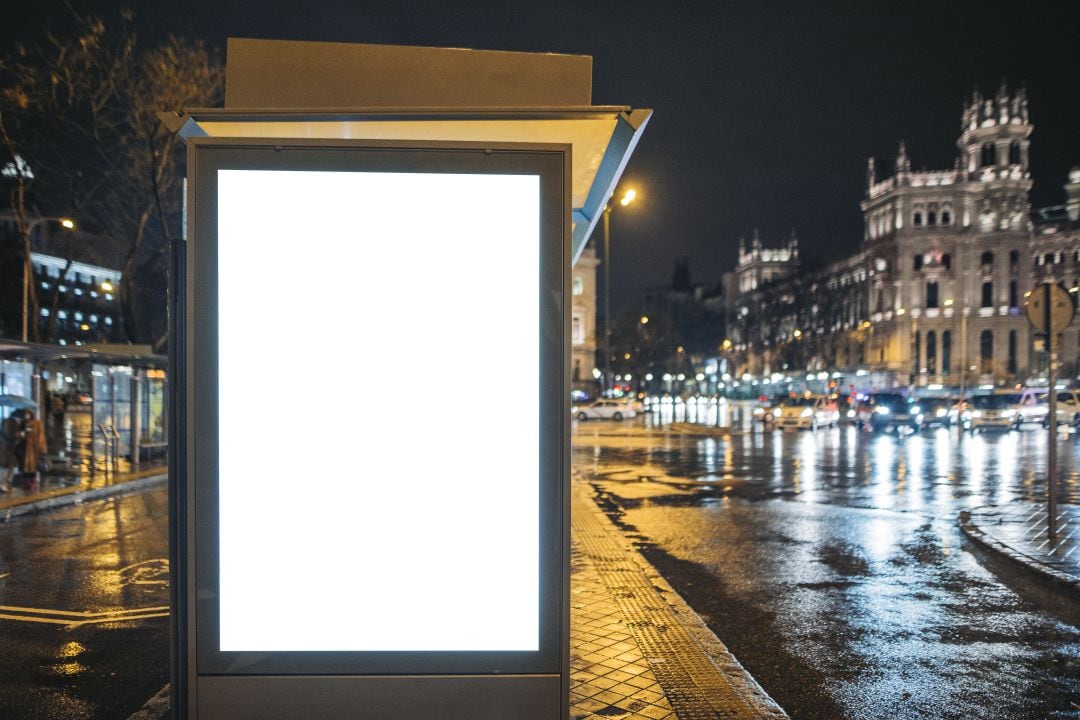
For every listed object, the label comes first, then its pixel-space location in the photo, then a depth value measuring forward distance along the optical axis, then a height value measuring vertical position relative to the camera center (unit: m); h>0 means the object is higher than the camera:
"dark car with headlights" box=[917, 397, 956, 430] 43.66 -2.48
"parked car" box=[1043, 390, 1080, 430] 38.94 -2.06
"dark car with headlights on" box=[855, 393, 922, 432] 38.53 -2.35
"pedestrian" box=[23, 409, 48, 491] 15.62 -1.53
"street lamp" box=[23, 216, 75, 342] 21.08 +2.54
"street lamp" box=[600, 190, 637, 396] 21.70 +4.41
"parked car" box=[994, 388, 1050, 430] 39.81 -2.08
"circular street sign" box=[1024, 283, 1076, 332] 10.20 +0.70
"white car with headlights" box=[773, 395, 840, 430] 39.88 -2.39
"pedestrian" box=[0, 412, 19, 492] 14.85 -1.45
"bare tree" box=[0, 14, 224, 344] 20.98 +6.45
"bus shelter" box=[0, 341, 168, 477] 17.36 -0.71
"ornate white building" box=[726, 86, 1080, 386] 96.56 +10.10
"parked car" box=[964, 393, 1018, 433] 39.03 -2.39
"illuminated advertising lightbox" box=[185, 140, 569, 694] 3.43 -0.22
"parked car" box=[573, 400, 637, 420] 52.44 -2.88
